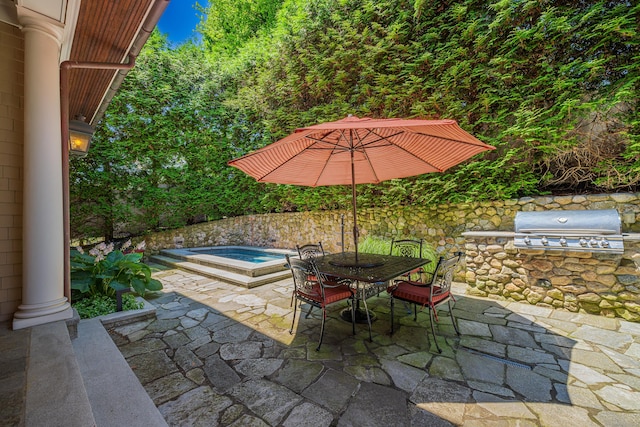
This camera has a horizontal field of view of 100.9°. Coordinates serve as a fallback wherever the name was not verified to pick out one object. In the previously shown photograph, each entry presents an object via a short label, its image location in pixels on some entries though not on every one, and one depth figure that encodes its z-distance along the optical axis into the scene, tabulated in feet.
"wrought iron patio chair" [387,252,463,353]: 9.30
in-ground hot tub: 18.44
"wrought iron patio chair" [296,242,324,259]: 15.14
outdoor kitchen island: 10.79
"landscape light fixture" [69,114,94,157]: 13.73
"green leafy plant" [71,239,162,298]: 12.29
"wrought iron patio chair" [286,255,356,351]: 9.95
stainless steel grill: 10.59
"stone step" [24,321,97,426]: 3.94
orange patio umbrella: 9.11
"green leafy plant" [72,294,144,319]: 11.40
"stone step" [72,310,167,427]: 5.41
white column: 7.90
